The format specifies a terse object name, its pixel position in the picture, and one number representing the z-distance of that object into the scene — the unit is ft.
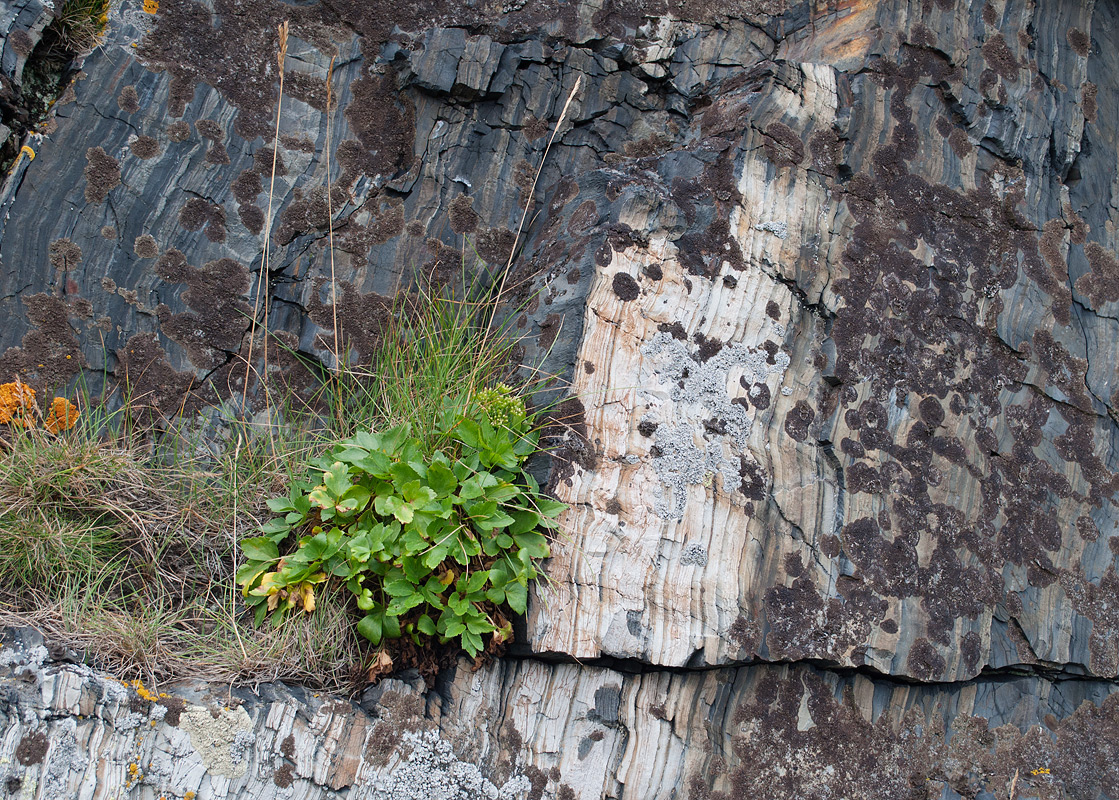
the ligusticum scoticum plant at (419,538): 10.30
